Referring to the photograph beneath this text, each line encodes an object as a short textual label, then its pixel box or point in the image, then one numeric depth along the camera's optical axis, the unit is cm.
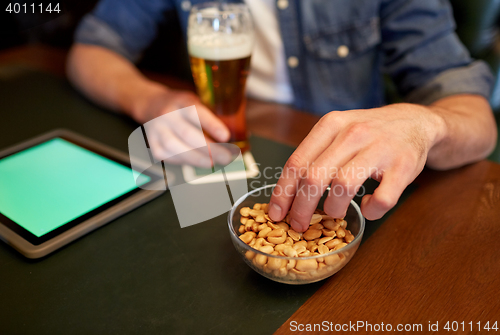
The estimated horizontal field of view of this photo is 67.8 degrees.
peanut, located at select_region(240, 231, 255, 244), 44
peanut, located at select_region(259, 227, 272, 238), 44
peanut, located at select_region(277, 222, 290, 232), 46
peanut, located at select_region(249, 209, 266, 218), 48
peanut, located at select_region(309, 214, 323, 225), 46
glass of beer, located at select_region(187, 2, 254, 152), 65
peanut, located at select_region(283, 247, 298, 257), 41
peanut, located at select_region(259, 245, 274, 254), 41
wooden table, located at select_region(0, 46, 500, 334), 40
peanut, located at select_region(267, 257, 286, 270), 39
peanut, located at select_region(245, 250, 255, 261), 41
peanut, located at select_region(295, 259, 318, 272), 39
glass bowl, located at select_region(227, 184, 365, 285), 39
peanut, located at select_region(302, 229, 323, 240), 45
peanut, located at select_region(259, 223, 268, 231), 45
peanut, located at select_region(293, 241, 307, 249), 43
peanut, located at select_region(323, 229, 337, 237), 44
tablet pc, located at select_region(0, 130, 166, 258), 52
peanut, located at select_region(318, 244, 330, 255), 42
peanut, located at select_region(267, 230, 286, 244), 43
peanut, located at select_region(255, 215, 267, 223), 47
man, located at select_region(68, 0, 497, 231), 44
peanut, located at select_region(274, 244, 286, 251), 42
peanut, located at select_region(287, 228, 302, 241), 45
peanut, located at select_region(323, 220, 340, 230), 45
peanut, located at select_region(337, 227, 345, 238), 44
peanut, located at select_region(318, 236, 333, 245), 43
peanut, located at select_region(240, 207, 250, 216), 48
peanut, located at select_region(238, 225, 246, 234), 46
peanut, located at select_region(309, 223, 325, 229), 46
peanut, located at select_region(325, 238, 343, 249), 43
